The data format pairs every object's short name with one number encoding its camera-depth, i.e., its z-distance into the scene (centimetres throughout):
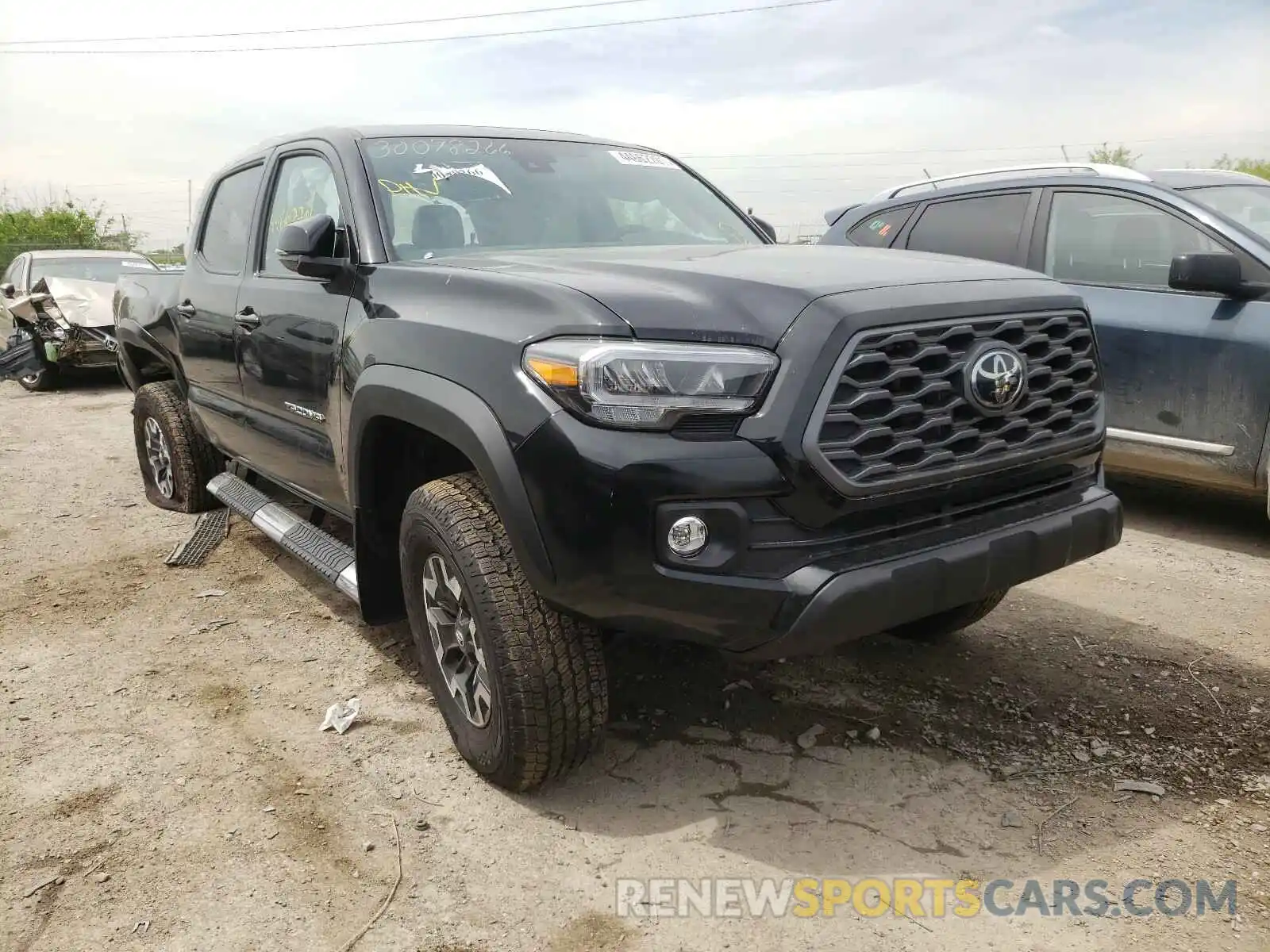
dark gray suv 458
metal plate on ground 487
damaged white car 1088
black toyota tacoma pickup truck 221
